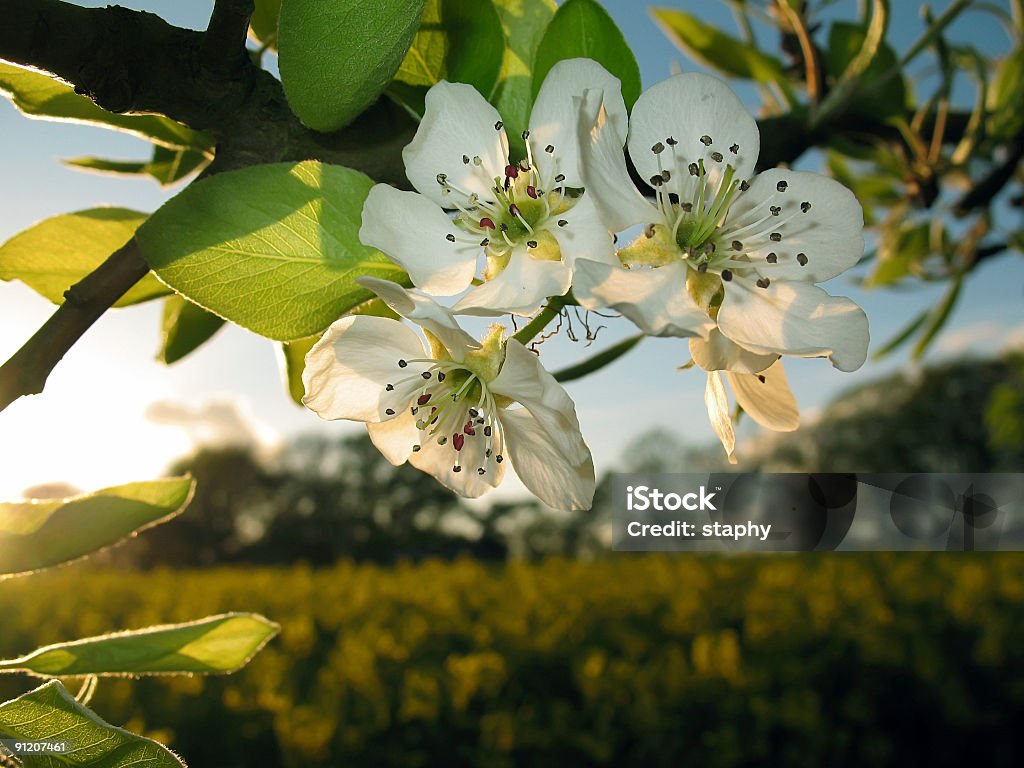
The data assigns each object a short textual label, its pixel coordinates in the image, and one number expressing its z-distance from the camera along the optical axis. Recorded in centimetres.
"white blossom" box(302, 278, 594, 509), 8
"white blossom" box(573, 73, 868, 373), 8
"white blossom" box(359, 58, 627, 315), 8
